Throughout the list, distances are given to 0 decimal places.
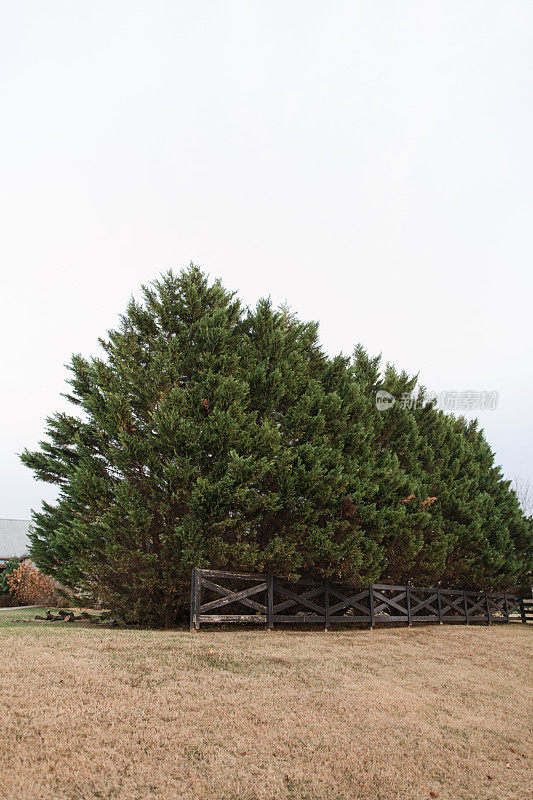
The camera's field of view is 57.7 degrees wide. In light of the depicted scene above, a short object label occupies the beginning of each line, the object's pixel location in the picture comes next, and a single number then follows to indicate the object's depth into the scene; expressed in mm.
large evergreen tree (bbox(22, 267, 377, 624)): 12430
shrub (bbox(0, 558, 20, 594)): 26547
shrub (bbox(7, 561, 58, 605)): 25078
